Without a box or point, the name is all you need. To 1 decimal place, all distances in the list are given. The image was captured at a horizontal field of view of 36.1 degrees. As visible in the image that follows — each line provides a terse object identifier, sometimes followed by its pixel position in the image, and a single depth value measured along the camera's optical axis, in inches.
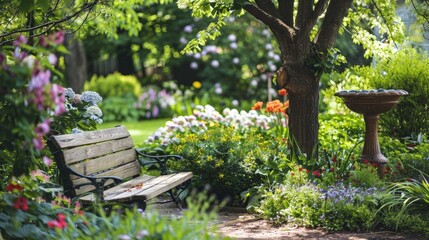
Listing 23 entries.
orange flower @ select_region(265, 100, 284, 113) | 352.5
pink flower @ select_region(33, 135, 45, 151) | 141.7
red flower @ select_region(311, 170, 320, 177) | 260.0
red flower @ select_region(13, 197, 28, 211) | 159.3
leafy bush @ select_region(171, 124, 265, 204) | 276.7
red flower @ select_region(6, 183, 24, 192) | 166.4
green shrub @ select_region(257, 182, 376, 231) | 230.7
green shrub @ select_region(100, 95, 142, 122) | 644.7
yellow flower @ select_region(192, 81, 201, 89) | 625.6
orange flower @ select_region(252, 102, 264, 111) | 363.3
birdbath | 268.7
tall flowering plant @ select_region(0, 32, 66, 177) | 137.9
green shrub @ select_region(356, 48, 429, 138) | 341.1
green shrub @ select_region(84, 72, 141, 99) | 673.0
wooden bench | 207.8
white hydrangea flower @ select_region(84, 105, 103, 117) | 271.1
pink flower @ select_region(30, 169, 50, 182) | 183.4
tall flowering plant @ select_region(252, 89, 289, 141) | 352.2
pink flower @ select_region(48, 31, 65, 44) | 141.3
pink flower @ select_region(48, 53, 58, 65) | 136.0
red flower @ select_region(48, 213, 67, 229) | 144.7
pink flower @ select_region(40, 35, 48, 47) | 142.4
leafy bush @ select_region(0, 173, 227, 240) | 139.3
